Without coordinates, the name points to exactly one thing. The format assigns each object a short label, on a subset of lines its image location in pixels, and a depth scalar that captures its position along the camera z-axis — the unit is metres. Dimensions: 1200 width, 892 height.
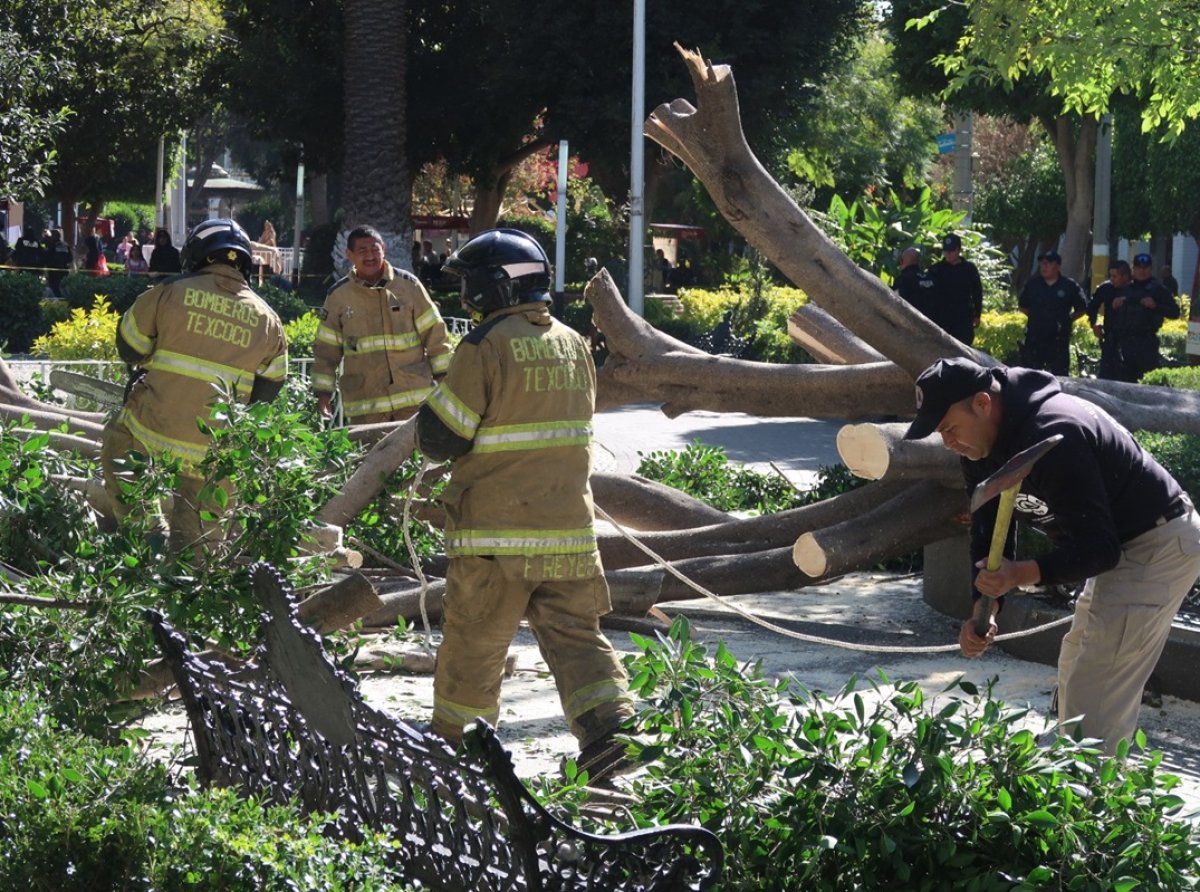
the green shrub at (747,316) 44.67
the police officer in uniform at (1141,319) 32.91
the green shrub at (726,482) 20.98
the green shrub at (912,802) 6.81
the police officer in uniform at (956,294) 30.23
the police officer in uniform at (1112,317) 33.34
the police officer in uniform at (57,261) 59.75
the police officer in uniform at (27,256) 59.25
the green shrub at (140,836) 6.84
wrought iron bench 6.45
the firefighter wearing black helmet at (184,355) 14.11
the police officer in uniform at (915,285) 30.32
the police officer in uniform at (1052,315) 31.59
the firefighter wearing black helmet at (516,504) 10.43
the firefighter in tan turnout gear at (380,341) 18.11
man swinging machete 9.14
